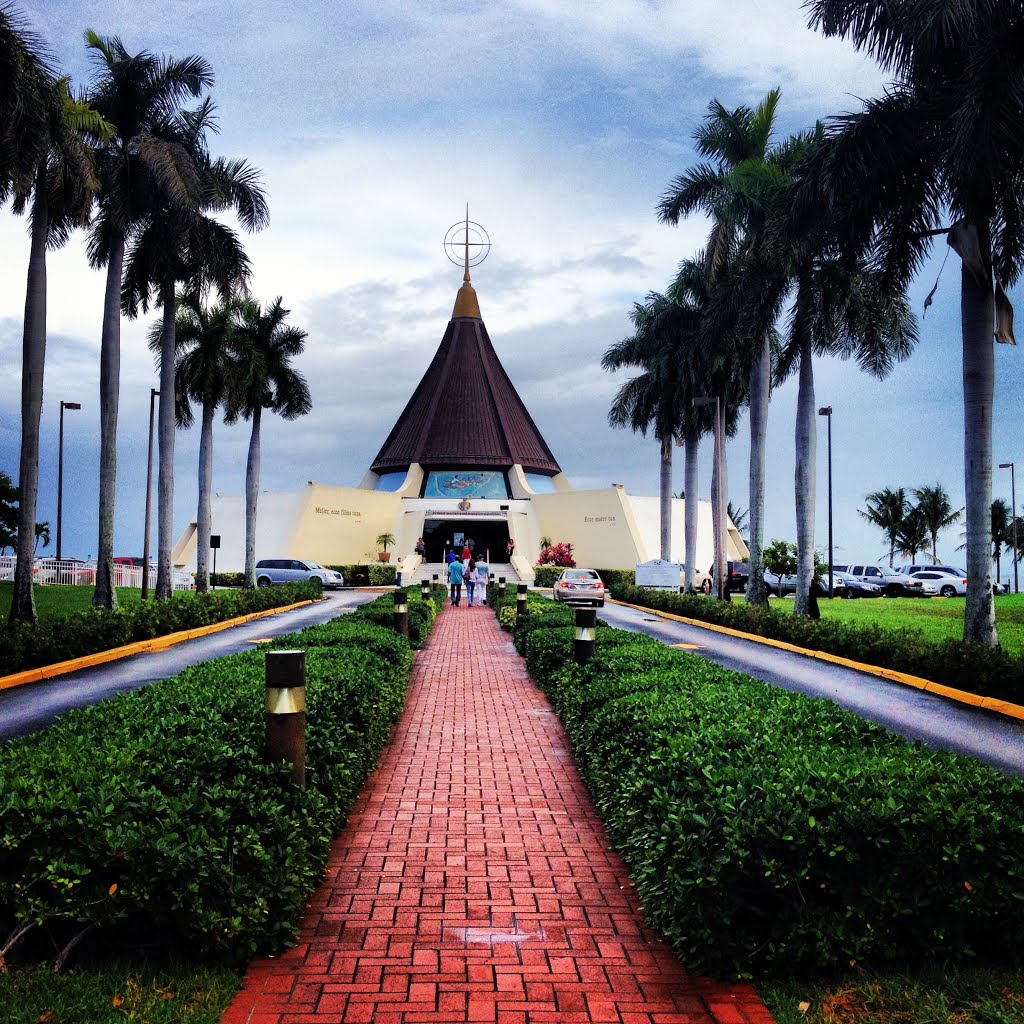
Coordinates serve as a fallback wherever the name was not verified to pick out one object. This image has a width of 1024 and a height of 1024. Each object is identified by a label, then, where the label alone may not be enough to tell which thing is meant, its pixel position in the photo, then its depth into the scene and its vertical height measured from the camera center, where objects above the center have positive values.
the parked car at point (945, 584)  43.44 -1.92
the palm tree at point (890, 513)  71.75 +2.43
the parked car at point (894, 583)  43.59 -1.90
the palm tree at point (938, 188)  13.14 +5.40
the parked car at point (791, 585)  43.57 -2.06
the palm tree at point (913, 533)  70.56 +0.83
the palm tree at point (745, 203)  21.86 +8.55
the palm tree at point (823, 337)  19.91 +4.78
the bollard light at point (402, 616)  15.07 -1.29
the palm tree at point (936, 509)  69.44 +2.68
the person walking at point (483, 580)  33.34 -1.46
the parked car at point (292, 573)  43.84 -1.67
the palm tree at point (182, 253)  22.25 +7.36
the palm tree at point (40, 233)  15.84 +5.72
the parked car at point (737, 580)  45.12 -1.89
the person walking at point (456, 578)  30.89 -1.30
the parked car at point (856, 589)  43.19 -2.16
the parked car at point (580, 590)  30.95 -1.67
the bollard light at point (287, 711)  4.64 -0.88
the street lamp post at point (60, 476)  42.60 +2.83
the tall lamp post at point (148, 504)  28.33 +1.10
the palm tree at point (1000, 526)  67.25 +1.41
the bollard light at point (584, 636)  9.52 -1.02
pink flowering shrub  51.82 -0.90
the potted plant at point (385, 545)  54.84 -0.36
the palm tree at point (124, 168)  19.64 +8.23
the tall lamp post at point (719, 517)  28.27 +0.81
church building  53.12 +2.26
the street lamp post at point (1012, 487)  53.54 +3.46
